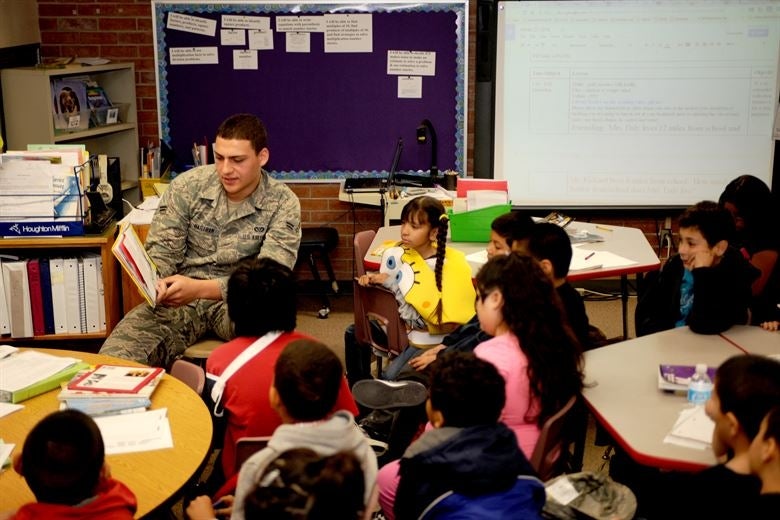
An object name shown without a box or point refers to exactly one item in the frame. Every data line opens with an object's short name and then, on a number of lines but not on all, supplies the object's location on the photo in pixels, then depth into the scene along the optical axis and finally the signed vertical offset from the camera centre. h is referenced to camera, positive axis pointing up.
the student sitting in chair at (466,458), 1.88 -0.77
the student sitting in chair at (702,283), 2.95 -0.65
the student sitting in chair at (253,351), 2.39 -0.70
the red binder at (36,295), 3.70 -0.82
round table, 2.01 -0.86
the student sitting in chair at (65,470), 1.75 -0.73
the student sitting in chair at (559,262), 2.94 -0.55
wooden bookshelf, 3.67 -0.64
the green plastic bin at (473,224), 4.07 -0.59
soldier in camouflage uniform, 3.48 -0.52
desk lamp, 5.27 -0.24
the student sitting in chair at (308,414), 1.89 -0.71
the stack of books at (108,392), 2.39 -0.79
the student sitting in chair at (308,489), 1.53 -0.68
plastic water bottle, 2.40 -0.79
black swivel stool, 5.20 -0.87
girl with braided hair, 3.28 -0.69
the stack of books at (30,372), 2.48 -0.79
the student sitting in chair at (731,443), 1.90 -0.78
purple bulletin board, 5.41 +0.01
